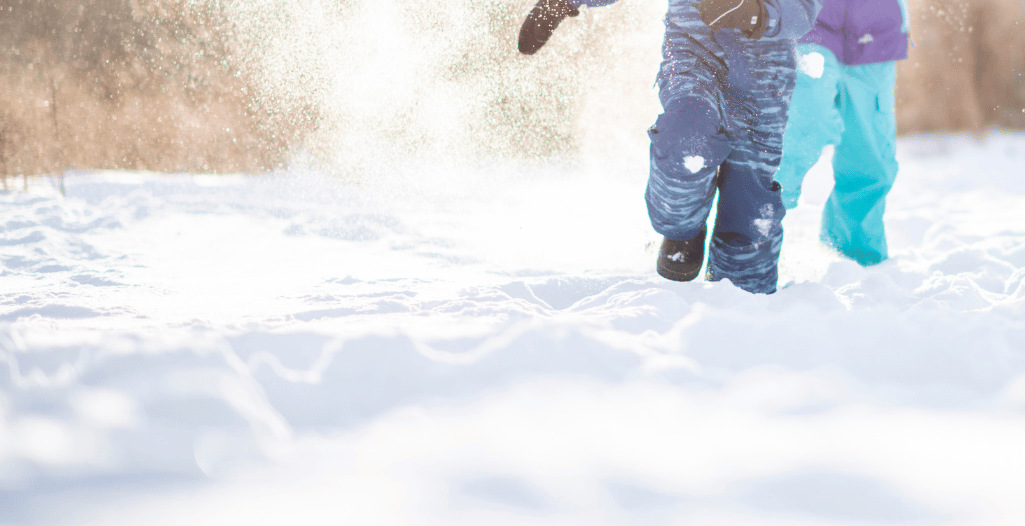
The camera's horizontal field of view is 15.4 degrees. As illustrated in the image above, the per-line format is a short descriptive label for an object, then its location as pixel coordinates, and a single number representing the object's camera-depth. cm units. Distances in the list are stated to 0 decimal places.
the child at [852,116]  925
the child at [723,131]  875
